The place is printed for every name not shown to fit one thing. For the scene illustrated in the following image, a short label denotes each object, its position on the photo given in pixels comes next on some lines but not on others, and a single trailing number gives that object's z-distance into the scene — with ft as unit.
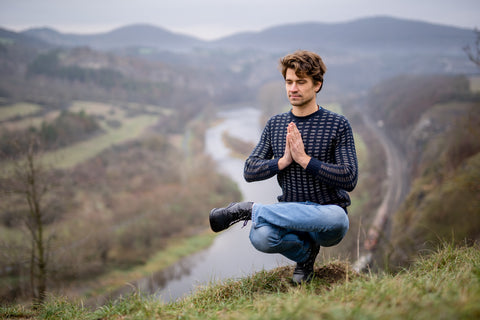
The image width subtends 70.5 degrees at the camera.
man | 10.40
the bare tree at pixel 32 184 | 33.32
